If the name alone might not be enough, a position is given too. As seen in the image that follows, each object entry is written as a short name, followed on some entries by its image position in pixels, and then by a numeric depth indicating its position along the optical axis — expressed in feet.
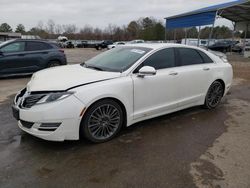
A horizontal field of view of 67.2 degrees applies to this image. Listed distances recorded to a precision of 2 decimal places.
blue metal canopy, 42.27
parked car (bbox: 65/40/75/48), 113.25
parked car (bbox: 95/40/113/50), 102.39
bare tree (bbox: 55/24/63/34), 224.92
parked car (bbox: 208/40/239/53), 73.42
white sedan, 8.34
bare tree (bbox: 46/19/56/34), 224.76
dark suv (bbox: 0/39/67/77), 22.46
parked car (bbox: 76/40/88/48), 122.62
